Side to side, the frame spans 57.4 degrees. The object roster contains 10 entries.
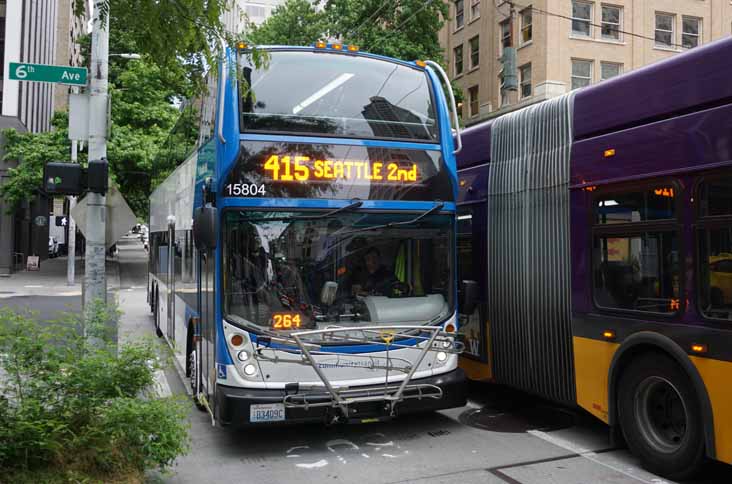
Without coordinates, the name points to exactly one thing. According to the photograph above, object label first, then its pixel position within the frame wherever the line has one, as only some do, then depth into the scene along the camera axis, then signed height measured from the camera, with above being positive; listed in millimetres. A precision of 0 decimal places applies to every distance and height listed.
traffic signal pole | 8227 +1395
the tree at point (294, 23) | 31320 +11375
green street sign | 9031 +2570
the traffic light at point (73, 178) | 8031 +1005
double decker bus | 6152 +209
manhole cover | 7289 -1783
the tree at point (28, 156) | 29078 +4622
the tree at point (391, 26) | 29141 +10562
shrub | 4691 -1090
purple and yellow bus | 5023 +68
